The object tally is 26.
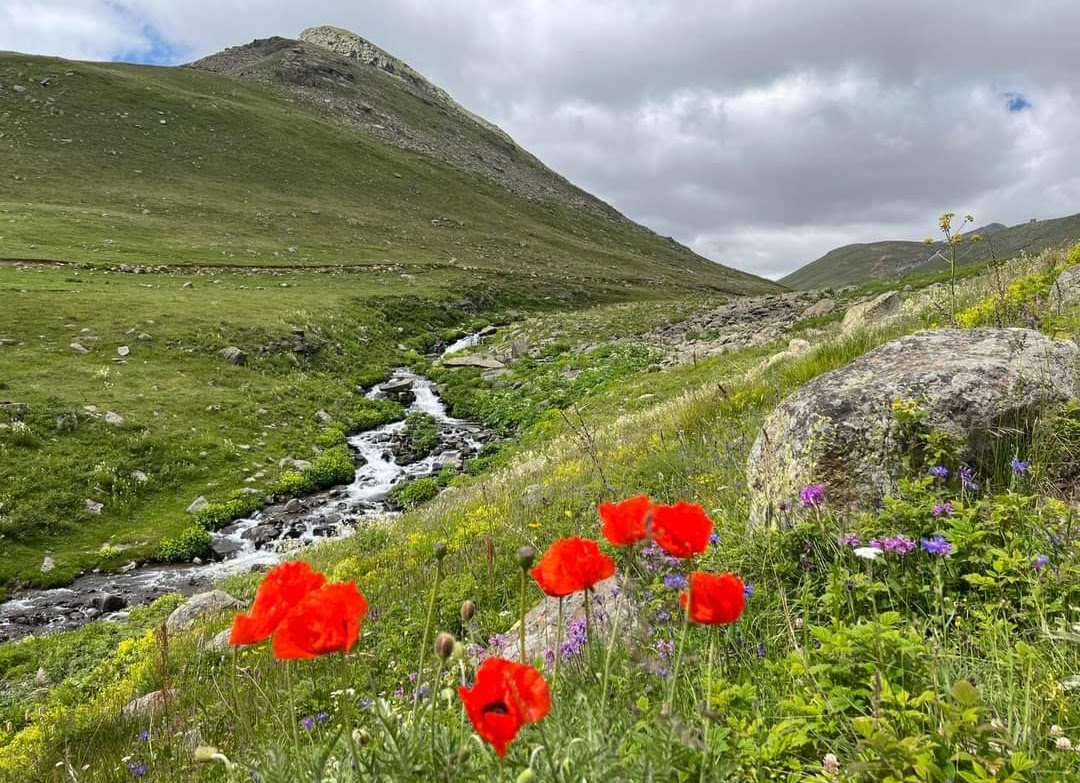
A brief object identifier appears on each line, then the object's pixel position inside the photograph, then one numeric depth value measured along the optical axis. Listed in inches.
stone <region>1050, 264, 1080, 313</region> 294.9
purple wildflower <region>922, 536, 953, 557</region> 111.9
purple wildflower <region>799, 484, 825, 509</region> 135.7
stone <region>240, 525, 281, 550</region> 573.6
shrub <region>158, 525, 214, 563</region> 543.2
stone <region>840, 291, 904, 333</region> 676.1
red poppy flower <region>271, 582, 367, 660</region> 61.6
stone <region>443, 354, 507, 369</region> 1147.3
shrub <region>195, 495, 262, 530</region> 596.1
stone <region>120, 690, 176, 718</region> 216.3
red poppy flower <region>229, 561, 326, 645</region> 66.1
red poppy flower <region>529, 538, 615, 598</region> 73.9
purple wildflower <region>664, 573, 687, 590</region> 103.0
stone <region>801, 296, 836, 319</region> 1138.9
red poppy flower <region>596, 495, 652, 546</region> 76.6
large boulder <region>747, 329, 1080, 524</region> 169.0
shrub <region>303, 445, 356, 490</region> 705.6
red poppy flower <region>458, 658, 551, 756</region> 55.1
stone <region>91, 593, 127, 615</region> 454.3
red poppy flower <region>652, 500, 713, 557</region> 70.7
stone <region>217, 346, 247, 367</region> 957.8
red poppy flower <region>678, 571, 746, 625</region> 67.9
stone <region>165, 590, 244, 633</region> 360.9
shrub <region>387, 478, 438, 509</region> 639.8
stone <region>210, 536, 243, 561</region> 555.5
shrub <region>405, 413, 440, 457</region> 807.1
